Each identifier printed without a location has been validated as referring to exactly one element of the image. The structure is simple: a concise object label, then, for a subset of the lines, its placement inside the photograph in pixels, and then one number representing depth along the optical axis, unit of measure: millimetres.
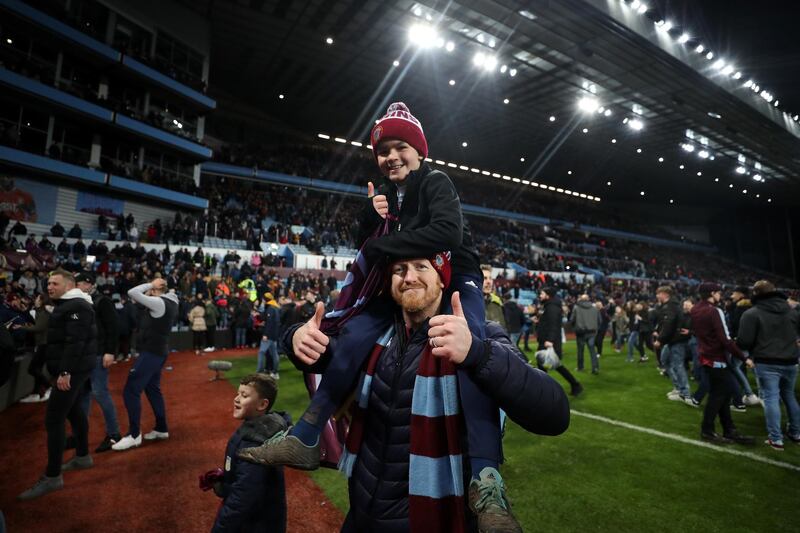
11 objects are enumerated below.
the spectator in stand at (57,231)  15086
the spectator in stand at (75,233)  15641
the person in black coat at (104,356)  4668
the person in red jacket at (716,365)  4684
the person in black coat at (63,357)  3777
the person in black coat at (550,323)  7426
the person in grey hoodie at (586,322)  8922
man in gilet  4695
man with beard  1130
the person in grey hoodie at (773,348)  4520
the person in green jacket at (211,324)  12539
